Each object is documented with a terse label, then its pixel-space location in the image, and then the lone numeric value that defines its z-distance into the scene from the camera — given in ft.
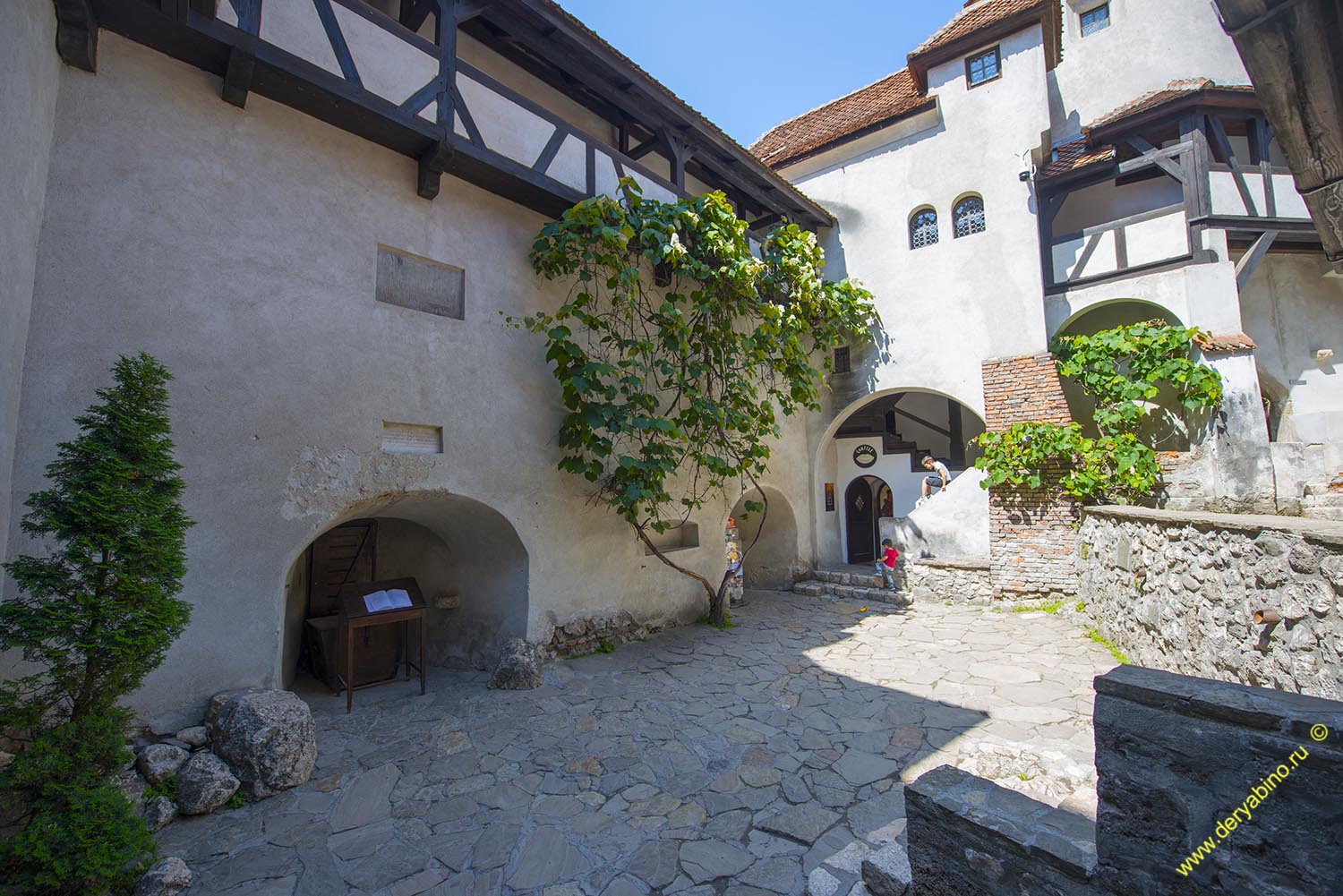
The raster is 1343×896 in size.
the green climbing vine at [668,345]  19.83
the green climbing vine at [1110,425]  26.35
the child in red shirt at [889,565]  31.42
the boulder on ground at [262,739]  12.08
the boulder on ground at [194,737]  12.22
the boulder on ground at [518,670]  18.10
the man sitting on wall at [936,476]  33.35
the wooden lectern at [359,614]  16.38
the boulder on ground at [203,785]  11.27
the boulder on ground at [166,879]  8.82
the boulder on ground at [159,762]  11.32
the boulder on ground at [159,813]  10.72
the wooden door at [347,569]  20.40
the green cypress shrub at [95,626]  8.04
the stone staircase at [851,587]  30.40
